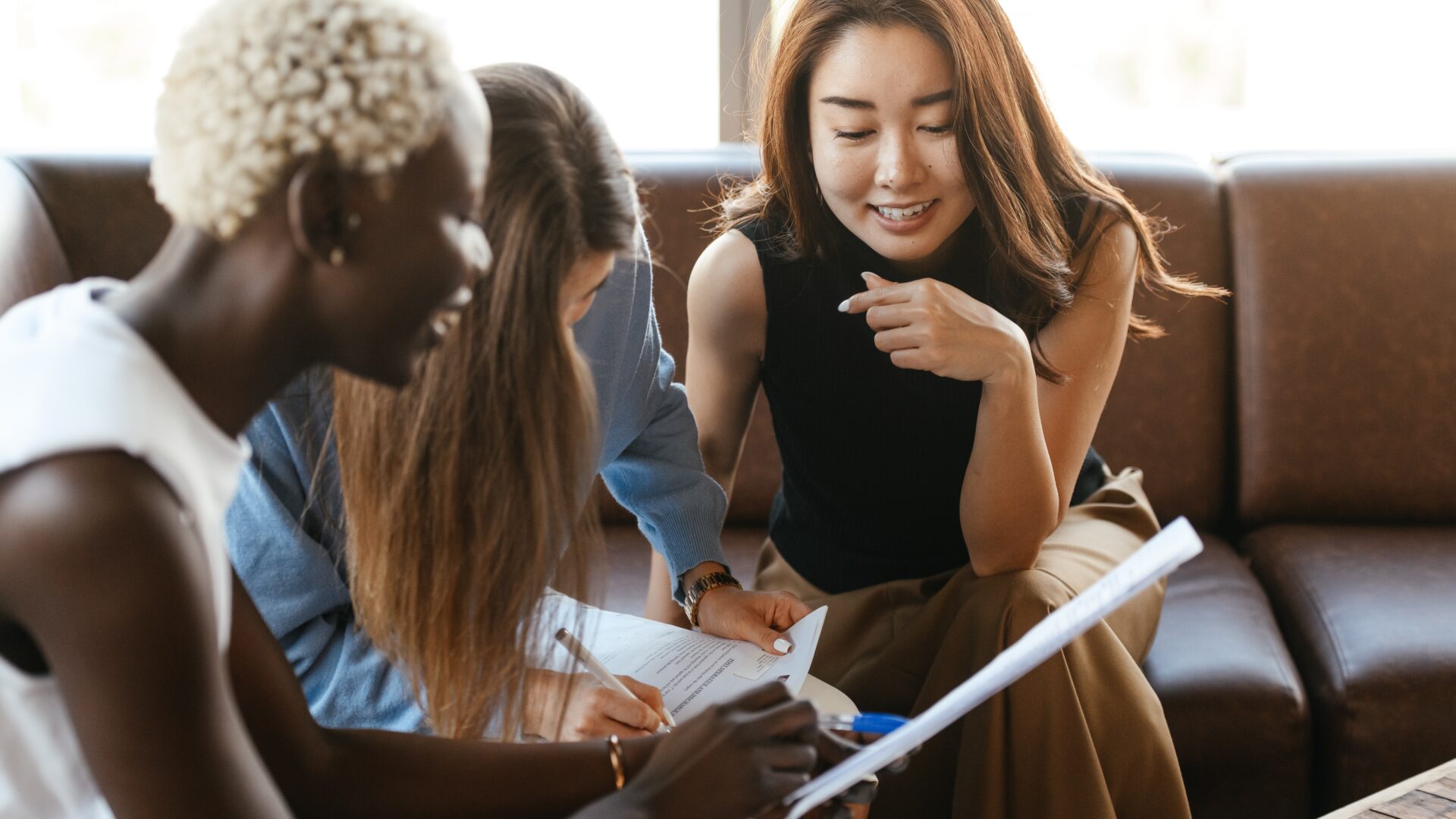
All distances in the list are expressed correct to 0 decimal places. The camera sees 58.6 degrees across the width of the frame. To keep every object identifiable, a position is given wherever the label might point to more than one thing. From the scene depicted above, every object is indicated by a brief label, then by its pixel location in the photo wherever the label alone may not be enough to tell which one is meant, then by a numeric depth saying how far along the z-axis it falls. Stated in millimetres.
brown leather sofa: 2021
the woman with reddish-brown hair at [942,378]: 1428
